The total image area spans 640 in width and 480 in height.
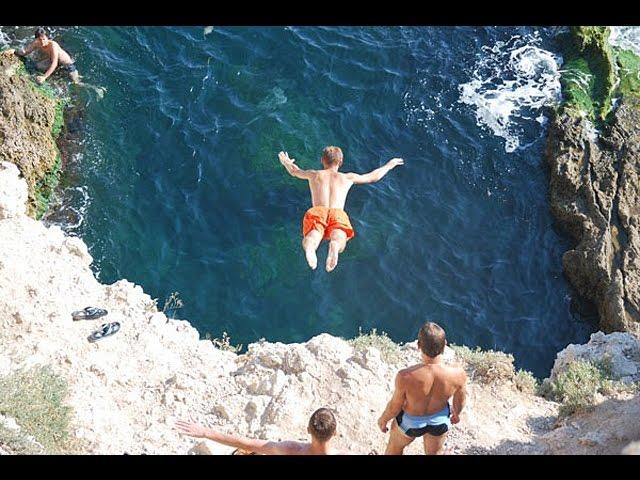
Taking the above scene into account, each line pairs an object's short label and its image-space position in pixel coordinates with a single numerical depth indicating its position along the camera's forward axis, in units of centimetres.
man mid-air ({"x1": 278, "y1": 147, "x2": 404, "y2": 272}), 1165
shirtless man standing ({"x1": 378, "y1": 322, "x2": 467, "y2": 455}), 803
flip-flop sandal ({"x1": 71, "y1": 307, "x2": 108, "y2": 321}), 1224
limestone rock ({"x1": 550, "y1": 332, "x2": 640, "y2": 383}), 1196
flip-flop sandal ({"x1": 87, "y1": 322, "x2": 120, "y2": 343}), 1194
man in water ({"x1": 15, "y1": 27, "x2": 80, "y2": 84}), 1795
